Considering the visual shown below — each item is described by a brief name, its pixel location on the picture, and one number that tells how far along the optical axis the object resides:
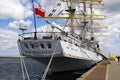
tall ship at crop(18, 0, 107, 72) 13.71
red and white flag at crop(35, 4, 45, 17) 11.81
